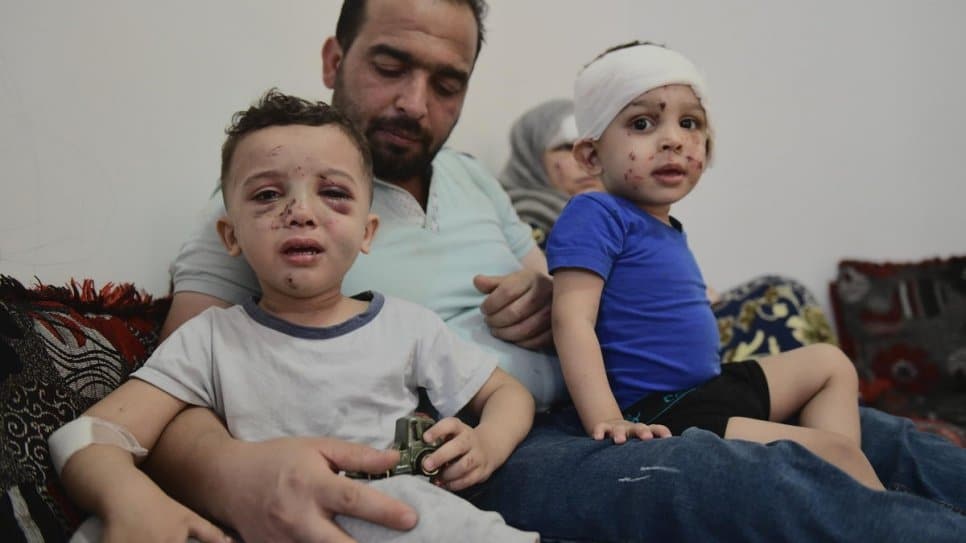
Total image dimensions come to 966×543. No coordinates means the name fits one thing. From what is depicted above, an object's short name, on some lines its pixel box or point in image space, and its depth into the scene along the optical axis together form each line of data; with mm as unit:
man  782
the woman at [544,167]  2088
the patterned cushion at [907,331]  2271
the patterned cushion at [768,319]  2078
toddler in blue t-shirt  1163
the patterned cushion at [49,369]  794
